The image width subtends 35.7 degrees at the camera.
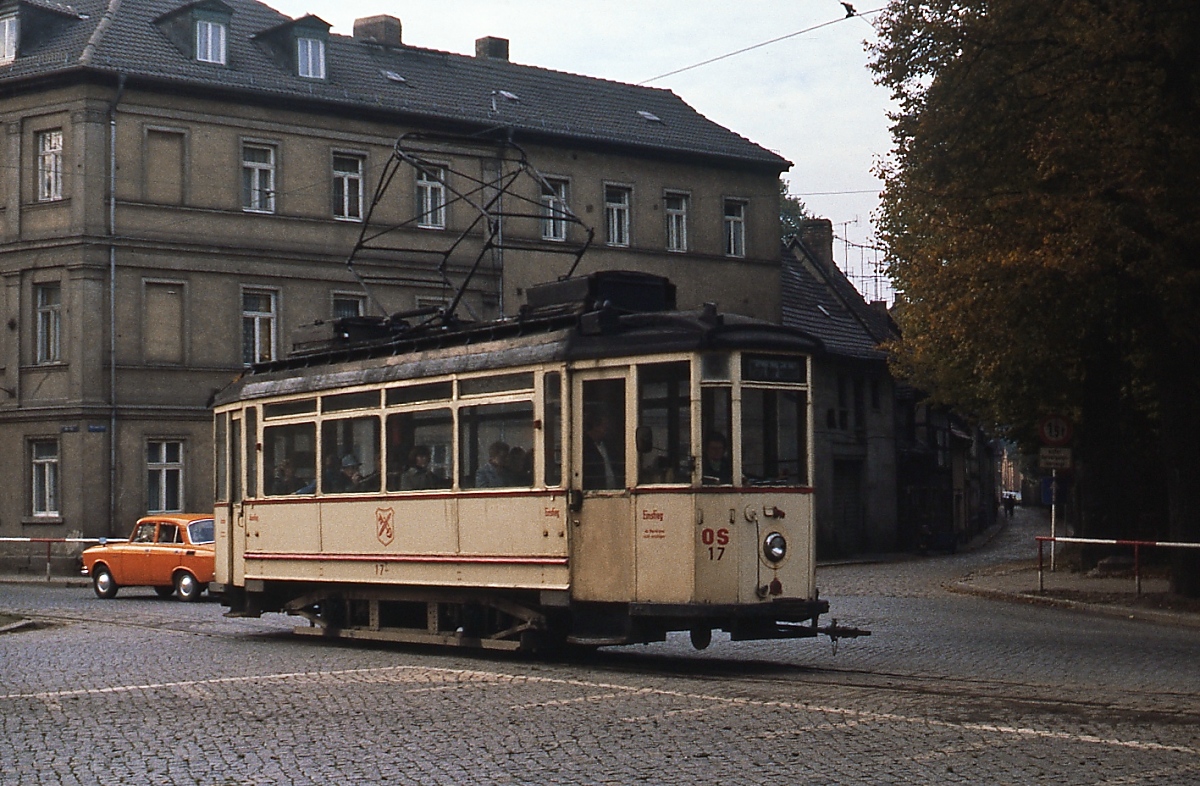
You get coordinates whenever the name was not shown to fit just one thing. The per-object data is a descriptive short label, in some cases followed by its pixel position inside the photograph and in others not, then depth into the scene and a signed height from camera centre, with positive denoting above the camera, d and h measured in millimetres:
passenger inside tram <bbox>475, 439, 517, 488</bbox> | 16658 +163
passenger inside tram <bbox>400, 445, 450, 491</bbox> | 17562 +138
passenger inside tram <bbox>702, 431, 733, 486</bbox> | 15211 +191
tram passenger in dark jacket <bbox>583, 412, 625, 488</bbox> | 15688 +249
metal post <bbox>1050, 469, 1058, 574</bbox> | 31570 -220
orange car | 30000 -1098
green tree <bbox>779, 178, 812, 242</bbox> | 85812 +12941
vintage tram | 15266 +86
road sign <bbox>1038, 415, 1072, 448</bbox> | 30359 +805
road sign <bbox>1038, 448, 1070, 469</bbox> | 30266 +381
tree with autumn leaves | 22797 +3892
